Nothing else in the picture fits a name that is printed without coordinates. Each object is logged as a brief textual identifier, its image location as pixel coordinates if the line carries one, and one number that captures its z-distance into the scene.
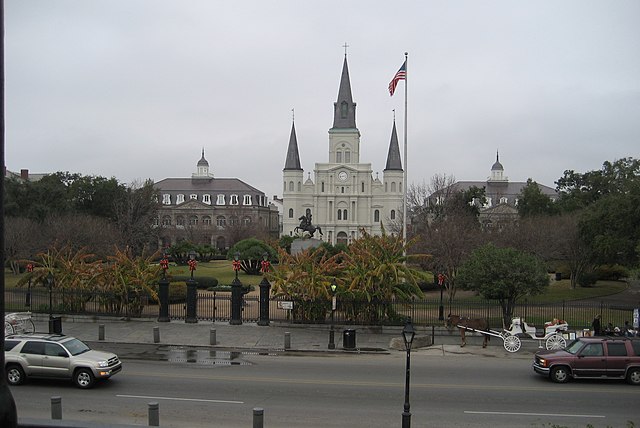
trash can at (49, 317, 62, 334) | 24.16
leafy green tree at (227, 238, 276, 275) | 50.12
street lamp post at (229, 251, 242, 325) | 27.14
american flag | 35.59
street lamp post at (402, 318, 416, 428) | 11.94
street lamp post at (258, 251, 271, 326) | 26.94
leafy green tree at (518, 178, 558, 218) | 65.44
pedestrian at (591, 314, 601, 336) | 22.81
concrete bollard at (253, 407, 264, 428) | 11.10
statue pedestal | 52.59
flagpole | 35.31
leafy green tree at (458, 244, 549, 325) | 25.38
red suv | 17.02
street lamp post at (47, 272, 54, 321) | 27.75
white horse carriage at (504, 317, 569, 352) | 21.75
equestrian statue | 55.62
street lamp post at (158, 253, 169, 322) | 27.58
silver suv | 15.70
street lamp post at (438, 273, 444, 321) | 27.54
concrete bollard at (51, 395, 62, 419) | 11.59
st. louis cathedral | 117.31
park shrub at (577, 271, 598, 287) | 46.22
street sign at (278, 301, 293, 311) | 26.16
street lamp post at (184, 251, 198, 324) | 27.30
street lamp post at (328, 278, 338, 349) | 22.72
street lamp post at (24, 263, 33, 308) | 30.68
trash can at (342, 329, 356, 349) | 22.56
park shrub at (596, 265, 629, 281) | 49.84
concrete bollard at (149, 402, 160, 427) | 11.27
